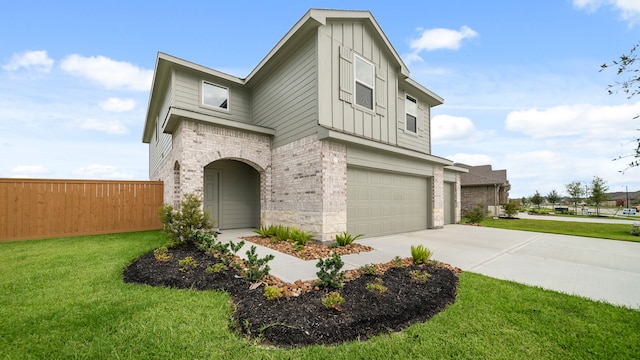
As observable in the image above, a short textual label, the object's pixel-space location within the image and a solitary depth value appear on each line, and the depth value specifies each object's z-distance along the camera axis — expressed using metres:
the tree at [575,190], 30.20
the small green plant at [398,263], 5.03
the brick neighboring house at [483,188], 20.92
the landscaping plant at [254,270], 3.95
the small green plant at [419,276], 4.12
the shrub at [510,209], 19.03
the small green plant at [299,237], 6.97
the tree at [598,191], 24.54
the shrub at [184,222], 6.25
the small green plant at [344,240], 7.02
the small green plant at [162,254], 5.26
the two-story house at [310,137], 7.59
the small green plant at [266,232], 8.10
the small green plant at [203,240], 5.63
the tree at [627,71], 2.70
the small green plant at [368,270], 4.38
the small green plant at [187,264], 4.62
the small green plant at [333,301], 3.06
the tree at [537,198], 31.77
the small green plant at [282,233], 7.56
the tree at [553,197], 34.78
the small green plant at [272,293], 3.32
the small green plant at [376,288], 3.56
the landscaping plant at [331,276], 3.70
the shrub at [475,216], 13.92
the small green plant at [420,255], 5.22
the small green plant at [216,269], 4.32
